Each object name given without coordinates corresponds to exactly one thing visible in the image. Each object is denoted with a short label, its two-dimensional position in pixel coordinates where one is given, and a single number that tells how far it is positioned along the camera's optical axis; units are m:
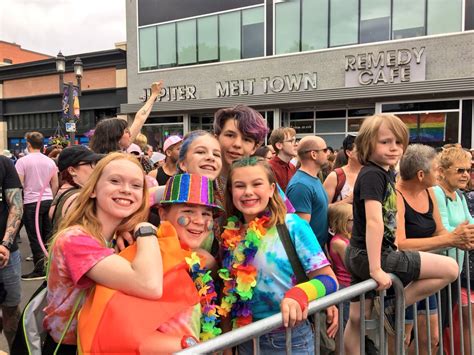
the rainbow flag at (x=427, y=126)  15.78
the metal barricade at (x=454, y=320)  2.68
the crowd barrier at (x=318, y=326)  1.44
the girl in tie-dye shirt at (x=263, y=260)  1.95
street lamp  13.24
